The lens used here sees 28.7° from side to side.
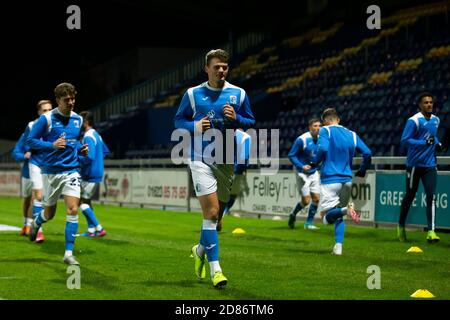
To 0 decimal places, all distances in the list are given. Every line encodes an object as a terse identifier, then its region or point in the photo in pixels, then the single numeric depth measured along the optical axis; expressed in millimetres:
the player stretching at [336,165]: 12586
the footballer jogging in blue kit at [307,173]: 17516
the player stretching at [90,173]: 15820
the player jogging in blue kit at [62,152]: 11359
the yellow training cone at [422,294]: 8289
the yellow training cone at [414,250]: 13171
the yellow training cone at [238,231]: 17047
